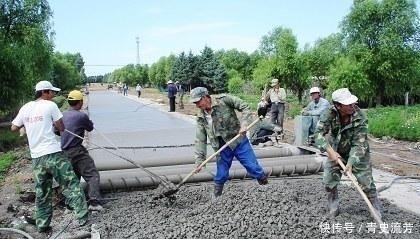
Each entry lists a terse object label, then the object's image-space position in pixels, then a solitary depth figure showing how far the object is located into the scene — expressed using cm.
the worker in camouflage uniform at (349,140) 509
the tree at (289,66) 3019
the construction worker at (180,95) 2780
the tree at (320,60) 4150
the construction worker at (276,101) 1226
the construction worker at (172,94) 2268
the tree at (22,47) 1894
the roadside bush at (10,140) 1569
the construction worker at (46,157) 541
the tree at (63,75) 5964
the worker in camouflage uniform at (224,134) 605
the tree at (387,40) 2608
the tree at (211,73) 4575
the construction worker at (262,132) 1111
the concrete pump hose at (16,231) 520
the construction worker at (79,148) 639
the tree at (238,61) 6441
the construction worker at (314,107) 973
